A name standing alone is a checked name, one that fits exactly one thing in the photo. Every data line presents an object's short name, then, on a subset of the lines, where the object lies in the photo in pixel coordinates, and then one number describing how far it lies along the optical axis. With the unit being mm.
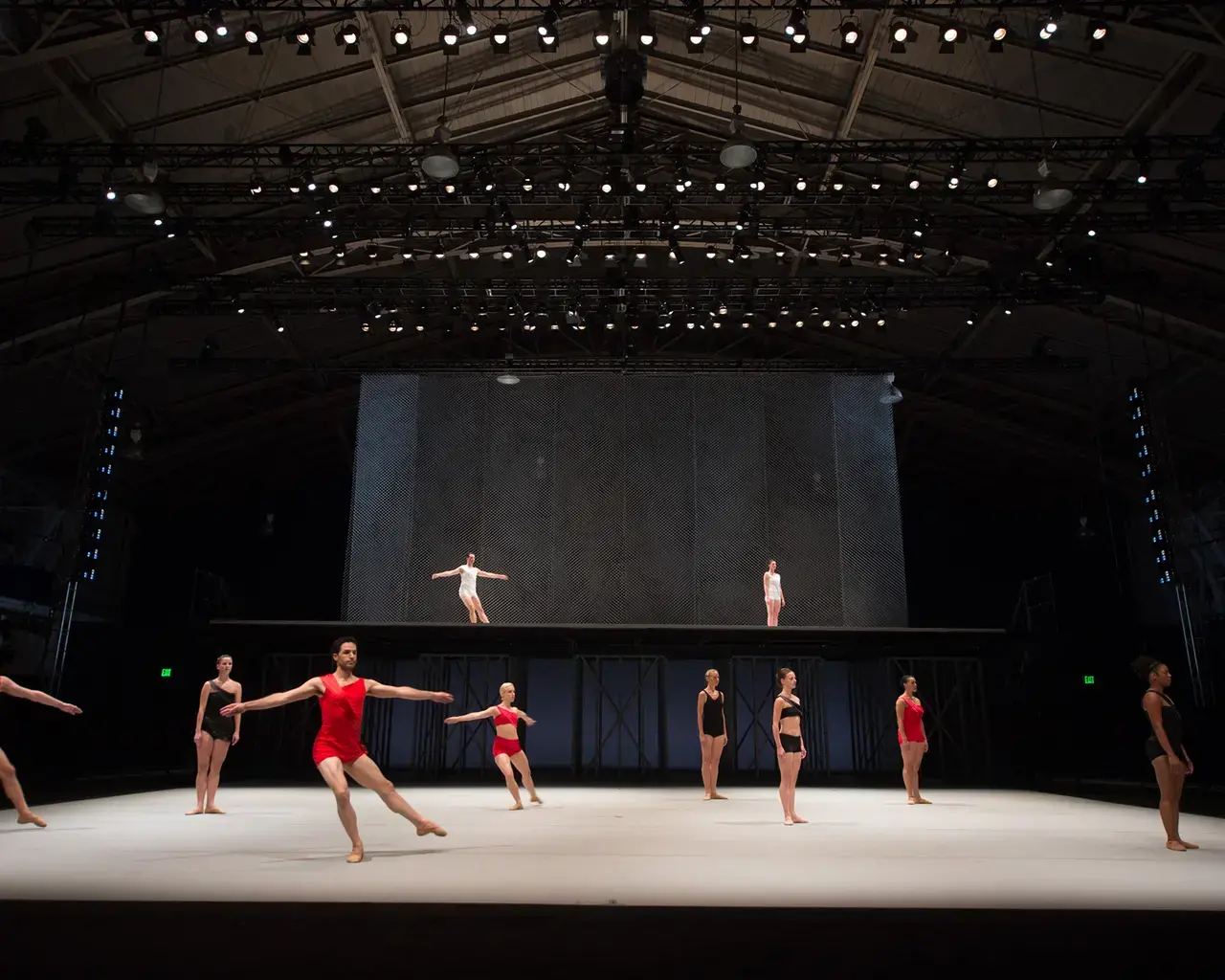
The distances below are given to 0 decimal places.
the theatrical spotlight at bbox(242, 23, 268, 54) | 10984
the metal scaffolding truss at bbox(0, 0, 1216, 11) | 10297
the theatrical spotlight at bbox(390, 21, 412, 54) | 11328
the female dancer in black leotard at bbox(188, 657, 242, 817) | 9945
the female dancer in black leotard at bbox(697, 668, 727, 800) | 12883
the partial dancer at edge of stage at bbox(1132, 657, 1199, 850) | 6562
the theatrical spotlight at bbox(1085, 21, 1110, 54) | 10594
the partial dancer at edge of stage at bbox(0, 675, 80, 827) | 7289
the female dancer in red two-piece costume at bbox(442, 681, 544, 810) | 11008
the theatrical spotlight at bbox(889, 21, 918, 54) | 11430
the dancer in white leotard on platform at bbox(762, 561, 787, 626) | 17625
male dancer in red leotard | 5750
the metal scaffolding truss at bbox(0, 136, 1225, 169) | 12289
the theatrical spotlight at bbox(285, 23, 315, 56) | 11336
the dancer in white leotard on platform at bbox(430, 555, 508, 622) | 17375
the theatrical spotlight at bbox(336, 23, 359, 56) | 11547
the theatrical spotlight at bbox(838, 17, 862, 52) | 11219
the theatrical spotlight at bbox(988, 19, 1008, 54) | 11039
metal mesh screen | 19953
